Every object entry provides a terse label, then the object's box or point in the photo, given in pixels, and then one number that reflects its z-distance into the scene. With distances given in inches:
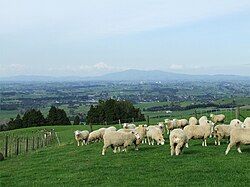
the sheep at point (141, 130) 990.4
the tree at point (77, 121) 3523.1
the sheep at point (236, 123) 1003.4
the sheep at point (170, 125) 1291.8
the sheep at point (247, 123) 1030.1
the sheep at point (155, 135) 1008.2
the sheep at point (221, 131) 941.2
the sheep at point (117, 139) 892.0
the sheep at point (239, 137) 783.7
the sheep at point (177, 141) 794.8
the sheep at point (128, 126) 1185.8
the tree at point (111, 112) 3144.7
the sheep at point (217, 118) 1547.7
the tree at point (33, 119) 3257.9
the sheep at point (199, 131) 935.0
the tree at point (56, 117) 3324.3
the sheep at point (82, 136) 1237.3
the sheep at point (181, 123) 1302.9
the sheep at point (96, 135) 1201.4
